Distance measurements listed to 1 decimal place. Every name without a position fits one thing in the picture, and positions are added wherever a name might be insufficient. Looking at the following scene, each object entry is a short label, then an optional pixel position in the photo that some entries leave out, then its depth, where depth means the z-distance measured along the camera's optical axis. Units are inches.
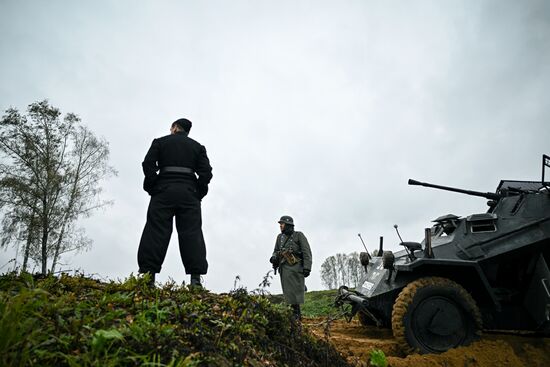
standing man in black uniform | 177.9
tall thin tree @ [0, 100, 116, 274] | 661.3
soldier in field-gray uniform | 292.4
